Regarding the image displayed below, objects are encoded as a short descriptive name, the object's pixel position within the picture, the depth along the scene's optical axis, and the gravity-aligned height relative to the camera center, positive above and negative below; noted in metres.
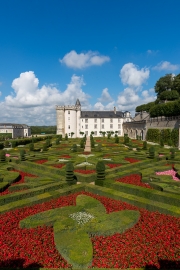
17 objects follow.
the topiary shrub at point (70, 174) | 13.06 -2.84
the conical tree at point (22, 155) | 20.79 -2.48
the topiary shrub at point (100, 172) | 13.20 -2.74
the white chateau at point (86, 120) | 71.75 +4.15
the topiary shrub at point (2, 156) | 20.52 -2.57
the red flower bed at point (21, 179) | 12.28 -3.62
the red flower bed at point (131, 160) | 21.25 -3.19
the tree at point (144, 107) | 75.22 +9.39
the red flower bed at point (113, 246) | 5.87 -3.82
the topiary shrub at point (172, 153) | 21.11 -2.46
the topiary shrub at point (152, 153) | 21.47 -2.41
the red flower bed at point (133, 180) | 13.26 -3.50
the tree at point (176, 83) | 57.54 +13.94
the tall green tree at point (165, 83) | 63.81 +15.35
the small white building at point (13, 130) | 83.00 +0.52
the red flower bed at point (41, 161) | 21.42 -3.28
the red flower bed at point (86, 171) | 16.78 -3.38
